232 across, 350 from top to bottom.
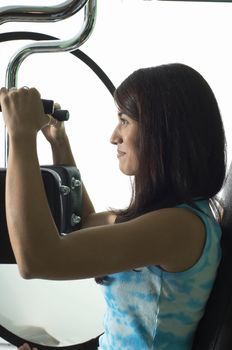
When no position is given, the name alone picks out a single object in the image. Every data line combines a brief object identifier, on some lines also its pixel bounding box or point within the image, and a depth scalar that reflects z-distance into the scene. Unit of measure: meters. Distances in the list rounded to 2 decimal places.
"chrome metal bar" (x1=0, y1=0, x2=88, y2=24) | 1.47
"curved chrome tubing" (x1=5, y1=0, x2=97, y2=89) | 1.59
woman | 1.54
